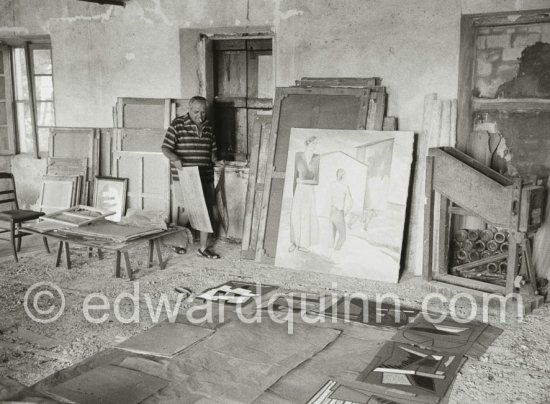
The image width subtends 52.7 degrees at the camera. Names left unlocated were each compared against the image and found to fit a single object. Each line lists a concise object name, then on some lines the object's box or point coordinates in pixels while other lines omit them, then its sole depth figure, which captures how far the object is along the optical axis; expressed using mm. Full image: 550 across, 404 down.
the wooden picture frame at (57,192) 7453
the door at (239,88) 6727
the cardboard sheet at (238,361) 3309
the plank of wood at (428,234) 5250
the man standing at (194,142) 6316
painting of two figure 5516
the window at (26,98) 7977
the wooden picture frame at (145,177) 7086
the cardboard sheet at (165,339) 3857
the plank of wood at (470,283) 4973
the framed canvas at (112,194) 7258
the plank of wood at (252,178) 6387
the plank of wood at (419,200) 5602
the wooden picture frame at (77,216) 5829
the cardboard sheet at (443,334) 3910
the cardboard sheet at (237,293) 4868
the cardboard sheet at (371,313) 4387
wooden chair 6078
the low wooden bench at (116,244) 5316
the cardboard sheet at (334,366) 3279
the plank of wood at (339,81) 5863
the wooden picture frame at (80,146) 7469
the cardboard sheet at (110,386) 3213
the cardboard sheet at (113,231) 5387
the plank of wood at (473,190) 4750
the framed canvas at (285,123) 6012
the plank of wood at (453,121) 5480
